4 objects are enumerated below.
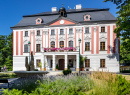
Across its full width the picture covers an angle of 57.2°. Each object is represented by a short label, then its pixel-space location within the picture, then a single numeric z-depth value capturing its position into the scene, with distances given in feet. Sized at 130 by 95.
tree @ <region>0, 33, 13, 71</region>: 109.94
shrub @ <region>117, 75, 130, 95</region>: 17.61
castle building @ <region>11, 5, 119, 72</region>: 77.25
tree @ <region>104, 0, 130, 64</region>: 50.56
